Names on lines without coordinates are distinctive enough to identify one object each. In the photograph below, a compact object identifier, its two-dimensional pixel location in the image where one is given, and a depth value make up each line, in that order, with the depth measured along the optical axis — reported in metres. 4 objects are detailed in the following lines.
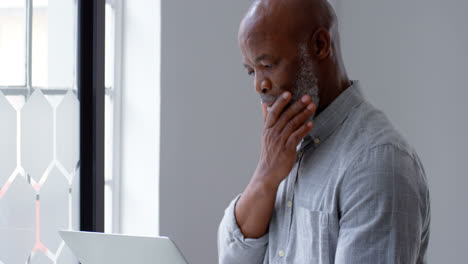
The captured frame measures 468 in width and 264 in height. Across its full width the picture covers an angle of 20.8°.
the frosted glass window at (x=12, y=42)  3.10
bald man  2.57
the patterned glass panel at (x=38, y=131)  3.12
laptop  2.59
